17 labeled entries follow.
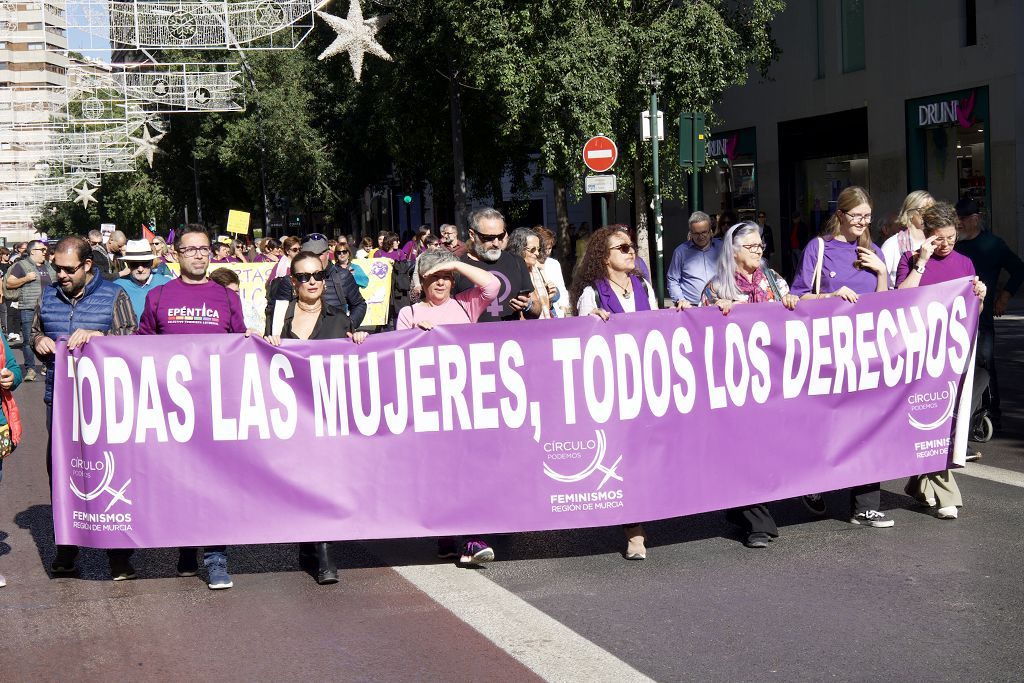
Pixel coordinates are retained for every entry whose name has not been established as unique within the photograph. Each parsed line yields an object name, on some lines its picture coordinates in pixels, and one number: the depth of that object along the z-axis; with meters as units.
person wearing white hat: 9.94
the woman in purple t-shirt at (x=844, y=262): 8.11
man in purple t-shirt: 7.26
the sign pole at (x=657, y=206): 20.52
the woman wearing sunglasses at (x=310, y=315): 7.27
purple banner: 7.00
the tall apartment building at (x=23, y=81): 133.62
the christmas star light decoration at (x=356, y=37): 23.80
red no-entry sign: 21.36
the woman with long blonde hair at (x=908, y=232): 9.66
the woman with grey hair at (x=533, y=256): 10.17
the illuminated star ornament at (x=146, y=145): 43.94
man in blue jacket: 7.36
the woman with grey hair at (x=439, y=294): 7.37
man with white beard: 8.51
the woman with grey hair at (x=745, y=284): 7.55
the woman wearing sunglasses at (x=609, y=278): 7.55
